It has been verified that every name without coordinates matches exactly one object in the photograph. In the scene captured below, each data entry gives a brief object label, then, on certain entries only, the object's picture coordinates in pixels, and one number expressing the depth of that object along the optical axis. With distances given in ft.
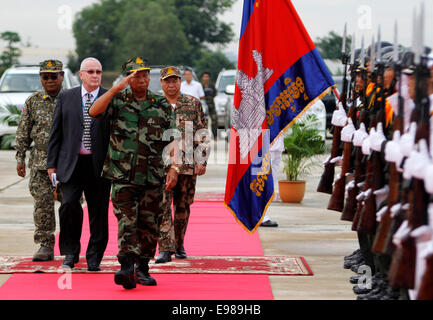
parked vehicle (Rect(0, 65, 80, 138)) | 122.60
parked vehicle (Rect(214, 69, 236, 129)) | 145.04
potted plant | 74.04
